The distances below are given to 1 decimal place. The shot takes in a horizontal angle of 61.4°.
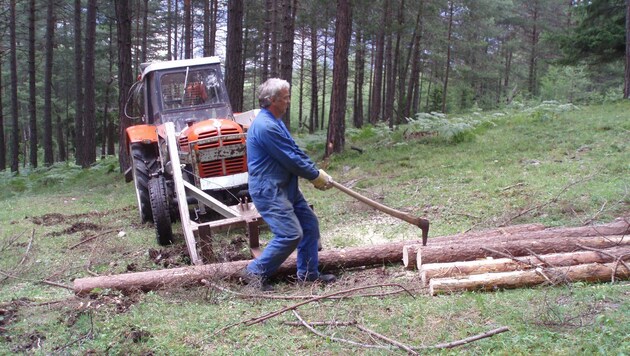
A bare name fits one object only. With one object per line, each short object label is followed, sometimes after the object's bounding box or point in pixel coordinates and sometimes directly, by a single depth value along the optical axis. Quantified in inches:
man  202.1
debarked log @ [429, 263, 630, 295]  180.2
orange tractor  281.0
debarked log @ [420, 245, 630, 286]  190.1
